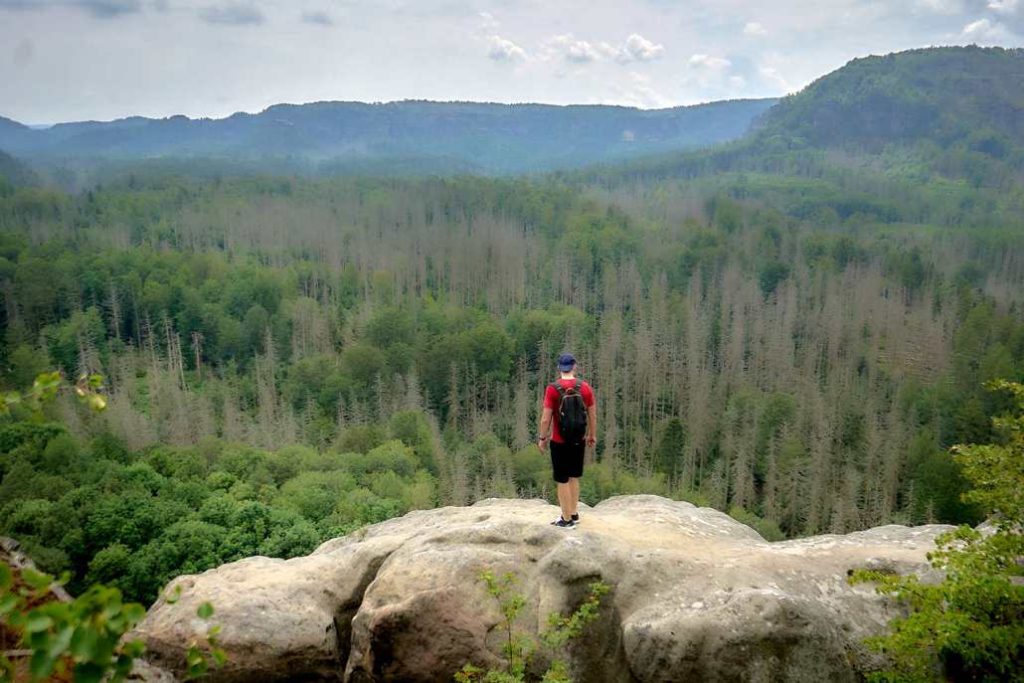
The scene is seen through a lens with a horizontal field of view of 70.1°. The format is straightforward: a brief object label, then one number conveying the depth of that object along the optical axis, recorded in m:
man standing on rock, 14.59
